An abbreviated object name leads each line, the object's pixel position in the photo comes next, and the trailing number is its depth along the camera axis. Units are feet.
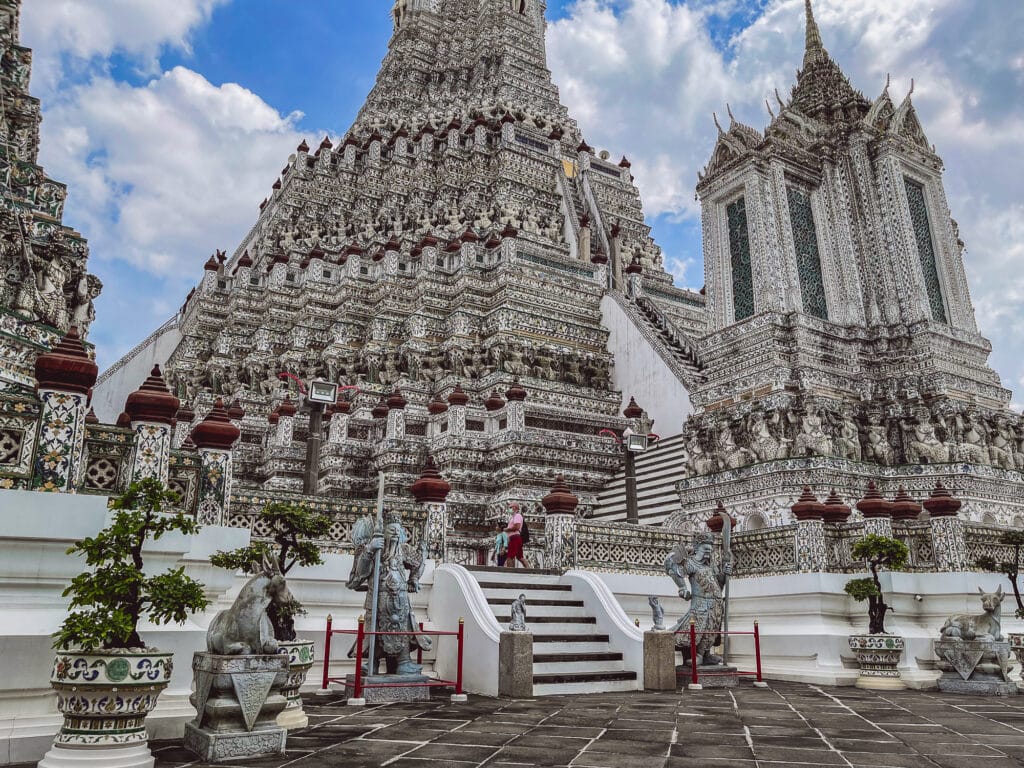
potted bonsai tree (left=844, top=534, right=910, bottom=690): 31.17
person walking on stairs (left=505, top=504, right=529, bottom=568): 40.55
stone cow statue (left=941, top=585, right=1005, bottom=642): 30.25
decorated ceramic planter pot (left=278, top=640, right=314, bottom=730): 19.20
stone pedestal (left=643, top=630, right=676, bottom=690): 28.63
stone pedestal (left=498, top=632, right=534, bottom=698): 25.63
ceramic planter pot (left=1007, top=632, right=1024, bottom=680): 31.53
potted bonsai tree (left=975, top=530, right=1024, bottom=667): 31.60
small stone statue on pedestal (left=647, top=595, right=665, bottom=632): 29.26
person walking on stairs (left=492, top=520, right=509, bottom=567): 41.86
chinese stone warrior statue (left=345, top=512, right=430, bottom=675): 25.55
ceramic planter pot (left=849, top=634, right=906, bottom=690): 31.07
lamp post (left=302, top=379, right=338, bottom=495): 36.40
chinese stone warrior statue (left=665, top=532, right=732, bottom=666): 31.01
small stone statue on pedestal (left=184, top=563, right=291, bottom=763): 16.51
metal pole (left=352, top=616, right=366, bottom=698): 23.78
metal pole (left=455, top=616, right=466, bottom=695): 25.34
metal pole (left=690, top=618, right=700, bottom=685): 29.19
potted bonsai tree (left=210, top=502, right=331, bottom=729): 19.40
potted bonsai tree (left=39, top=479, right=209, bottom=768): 14.76
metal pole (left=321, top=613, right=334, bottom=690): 25.54
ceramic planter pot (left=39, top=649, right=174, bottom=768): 14.67
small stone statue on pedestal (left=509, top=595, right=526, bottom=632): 26.20
